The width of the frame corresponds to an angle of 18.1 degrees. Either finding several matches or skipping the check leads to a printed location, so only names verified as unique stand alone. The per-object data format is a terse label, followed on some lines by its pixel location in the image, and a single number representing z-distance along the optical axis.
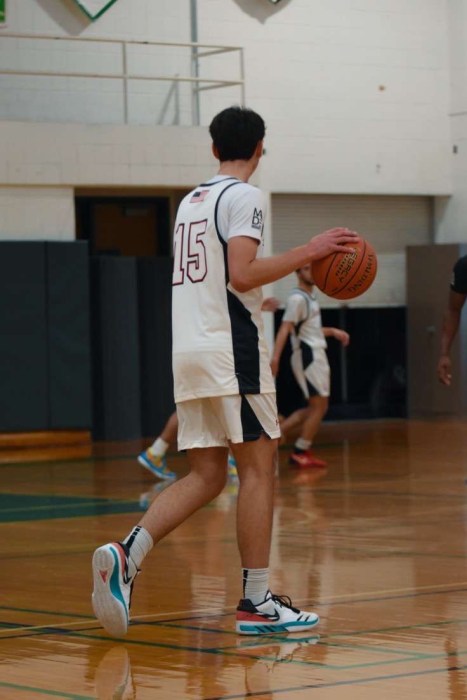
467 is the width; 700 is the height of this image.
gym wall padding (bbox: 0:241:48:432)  17.94
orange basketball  6.32
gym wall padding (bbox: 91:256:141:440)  18.92
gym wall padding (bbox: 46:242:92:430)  18.17
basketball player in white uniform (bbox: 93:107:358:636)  6.11
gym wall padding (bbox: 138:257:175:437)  19.53
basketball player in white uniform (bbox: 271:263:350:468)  14.20
